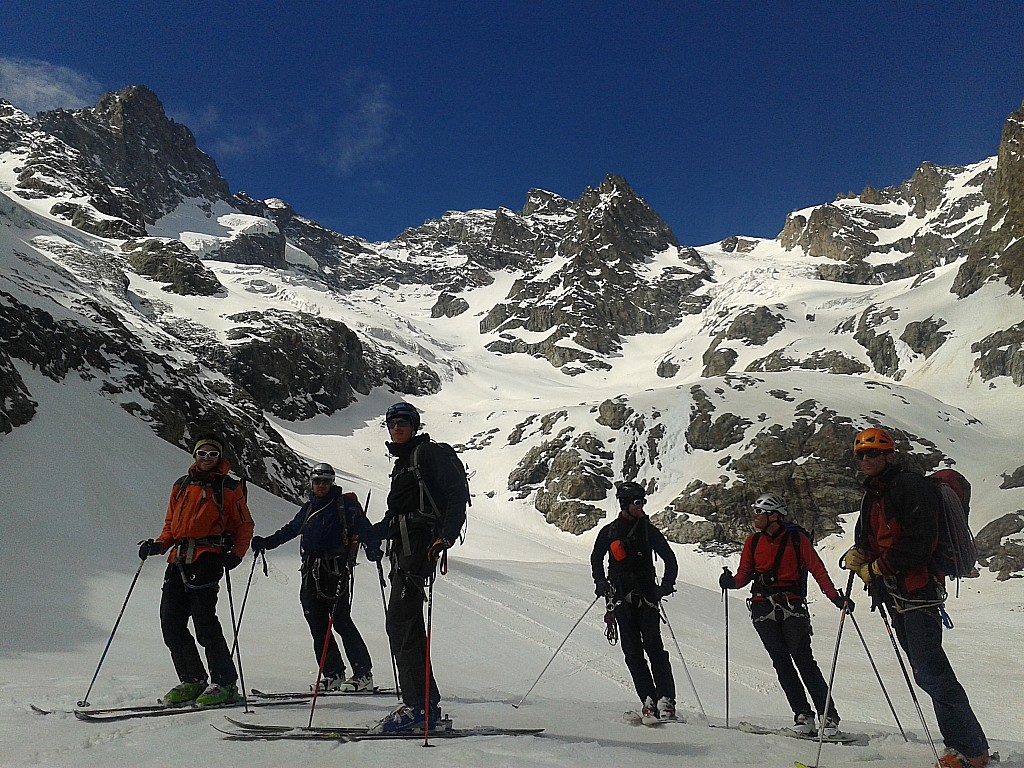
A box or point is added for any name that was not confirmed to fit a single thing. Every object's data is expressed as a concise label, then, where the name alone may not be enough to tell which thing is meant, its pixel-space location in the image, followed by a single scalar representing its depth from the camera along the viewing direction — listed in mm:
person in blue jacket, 6715
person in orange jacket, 5672
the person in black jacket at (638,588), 6602
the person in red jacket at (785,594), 6148
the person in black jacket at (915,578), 4453
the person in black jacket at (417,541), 4816
